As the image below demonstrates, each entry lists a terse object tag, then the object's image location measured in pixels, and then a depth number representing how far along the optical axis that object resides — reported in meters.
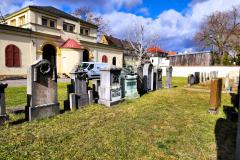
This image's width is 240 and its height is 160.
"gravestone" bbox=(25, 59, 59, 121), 4.80
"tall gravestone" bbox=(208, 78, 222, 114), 6.00
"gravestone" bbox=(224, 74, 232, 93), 11.40
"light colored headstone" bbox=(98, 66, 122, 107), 6.74
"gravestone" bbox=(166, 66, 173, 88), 12.90
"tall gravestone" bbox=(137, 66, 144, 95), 9.69
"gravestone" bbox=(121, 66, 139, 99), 7.97
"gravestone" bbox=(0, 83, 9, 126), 4.35
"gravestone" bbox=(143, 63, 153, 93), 10.06
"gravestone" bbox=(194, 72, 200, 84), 15.96
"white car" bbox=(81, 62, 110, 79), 16.82
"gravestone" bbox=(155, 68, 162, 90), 11.65
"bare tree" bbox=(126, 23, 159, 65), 32.73
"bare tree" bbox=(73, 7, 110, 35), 36.84
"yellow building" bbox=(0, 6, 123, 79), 17.03
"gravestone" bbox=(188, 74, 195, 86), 14.27
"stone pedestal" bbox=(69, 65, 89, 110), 6.07
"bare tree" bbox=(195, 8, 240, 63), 32.64
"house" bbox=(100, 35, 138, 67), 35.59
